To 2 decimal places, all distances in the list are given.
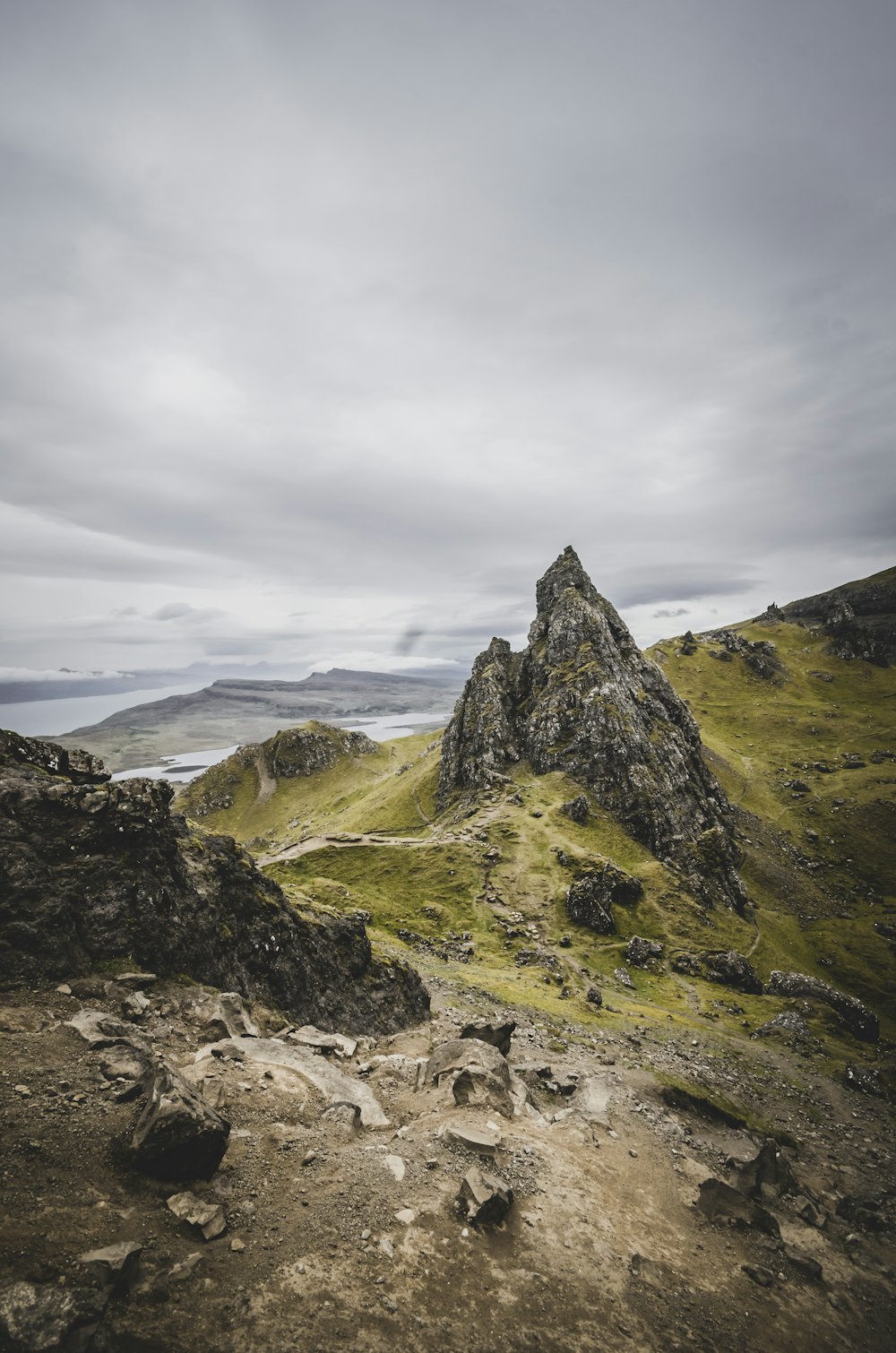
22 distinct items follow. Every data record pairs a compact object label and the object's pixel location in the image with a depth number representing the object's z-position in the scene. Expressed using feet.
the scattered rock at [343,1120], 64.18
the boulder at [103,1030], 57.31
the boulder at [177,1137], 43.91
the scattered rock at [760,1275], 61.87
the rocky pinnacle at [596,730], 311.06
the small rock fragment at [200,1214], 41.42
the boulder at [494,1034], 103.81
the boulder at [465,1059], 86.17
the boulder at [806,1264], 65.36
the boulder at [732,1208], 71.05
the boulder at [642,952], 222.07
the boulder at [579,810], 314.39
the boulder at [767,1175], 78.59
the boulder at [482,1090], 78.95
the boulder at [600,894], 238.48
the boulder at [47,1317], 27.35
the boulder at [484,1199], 54.08
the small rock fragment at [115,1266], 32.83
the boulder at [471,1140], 65.46
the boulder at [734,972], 211.00
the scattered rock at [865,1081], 136.90
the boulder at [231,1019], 75.61
